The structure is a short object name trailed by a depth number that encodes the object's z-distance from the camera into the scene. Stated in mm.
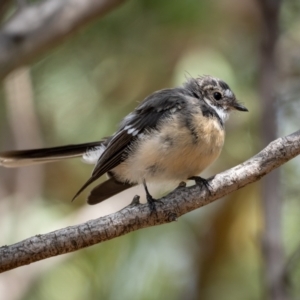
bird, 6727
